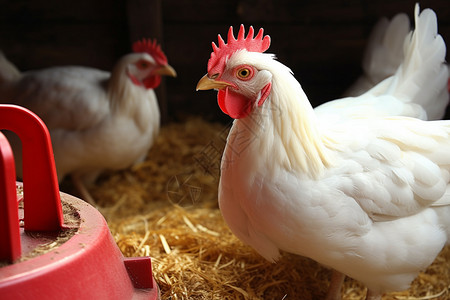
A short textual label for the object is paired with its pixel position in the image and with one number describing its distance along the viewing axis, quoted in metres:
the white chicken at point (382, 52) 0.83
